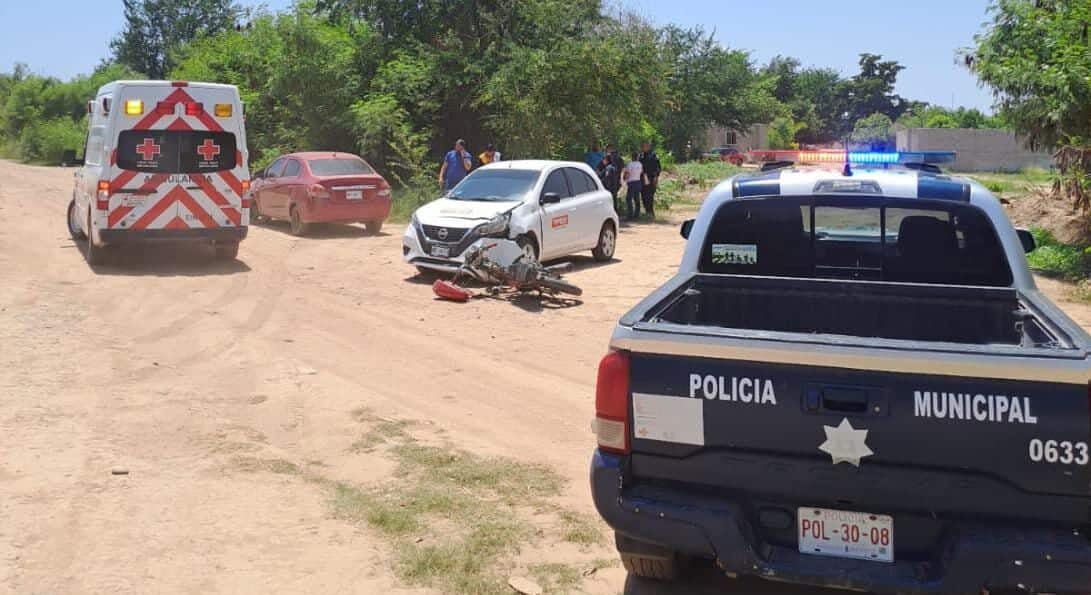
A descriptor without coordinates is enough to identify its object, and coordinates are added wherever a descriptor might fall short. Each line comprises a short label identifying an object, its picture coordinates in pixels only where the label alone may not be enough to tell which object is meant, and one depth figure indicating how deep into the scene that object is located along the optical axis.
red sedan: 19.50
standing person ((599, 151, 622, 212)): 23.83
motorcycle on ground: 12.80
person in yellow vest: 22.77
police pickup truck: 3.68
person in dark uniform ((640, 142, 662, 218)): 25.12
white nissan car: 14.09
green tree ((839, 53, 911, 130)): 110.88
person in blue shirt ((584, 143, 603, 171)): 24.16
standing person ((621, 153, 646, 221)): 24.73
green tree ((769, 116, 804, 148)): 71.12
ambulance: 14.47
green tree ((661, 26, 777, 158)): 57.78
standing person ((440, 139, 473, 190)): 21.29
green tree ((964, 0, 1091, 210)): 15.66
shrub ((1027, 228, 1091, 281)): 16.27
